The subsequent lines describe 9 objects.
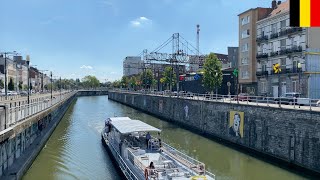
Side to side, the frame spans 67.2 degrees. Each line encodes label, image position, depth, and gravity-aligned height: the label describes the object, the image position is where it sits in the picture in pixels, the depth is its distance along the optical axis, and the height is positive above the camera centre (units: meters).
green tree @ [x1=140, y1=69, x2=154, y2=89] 93.23 +3.99
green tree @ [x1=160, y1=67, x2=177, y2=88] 74.39 +3.49
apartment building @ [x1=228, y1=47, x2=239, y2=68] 86.16 +11.74
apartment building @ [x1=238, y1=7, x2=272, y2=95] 44.98 +7.70
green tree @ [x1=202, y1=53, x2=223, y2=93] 47.28 +2.90
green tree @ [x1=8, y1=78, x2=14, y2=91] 86.28 +0.93
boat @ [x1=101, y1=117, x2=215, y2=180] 13.93 -4.92
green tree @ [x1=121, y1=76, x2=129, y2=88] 134.93 +3.07
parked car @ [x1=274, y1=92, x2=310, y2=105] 22.05 -1.33
